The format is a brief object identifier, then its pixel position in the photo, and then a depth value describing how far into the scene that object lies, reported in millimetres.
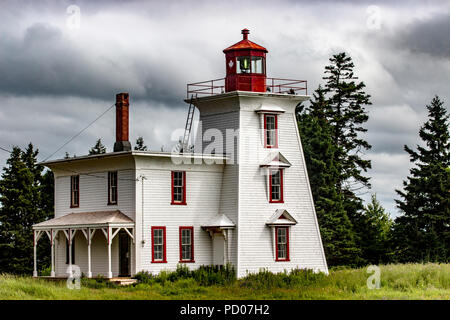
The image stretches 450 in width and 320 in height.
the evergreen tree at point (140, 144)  65338
